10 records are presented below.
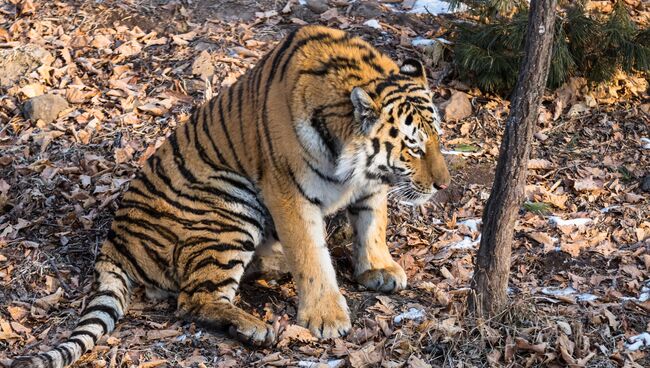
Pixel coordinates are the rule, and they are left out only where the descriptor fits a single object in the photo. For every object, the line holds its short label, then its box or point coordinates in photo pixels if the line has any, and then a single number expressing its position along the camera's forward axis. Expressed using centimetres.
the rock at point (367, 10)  1678
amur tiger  1005
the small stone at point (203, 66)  1540
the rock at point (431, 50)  1579
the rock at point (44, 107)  1466
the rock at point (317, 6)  1678
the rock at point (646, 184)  1318
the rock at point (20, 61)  1561
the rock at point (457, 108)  1491
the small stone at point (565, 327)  917
